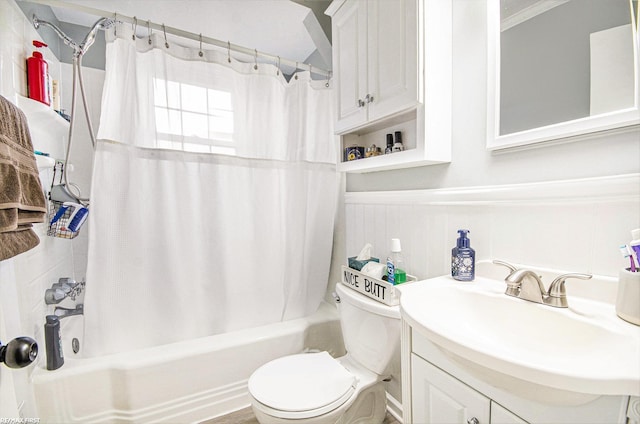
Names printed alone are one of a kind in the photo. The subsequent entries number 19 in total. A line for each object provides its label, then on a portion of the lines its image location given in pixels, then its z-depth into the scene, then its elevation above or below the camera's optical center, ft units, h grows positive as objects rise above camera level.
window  4.75 +1.53
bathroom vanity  1.49 -1.08
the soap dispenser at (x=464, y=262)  3.17 -0.70
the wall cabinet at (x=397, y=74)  3.46 +1.75
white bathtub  4.07 -2.81
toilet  3.36 -2.38
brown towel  2.57 +0.20
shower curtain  4.54 +0.14
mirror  2.32 +1.23
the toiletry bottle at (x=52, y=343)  4.08 -2.00
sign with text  3.64 -1.20
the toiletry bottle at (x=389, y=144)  4.33 +0.89
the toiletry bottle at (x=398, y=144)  4.20 +0.86
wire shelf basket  4.56 -0.34
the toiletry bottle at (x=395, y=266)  3.84 -0.90
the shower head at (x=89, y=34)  4.46 +2.77
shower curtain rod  4.19 +2.96
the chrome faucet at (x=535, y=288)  2.37 -0.79
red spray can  3.89 +1.83
